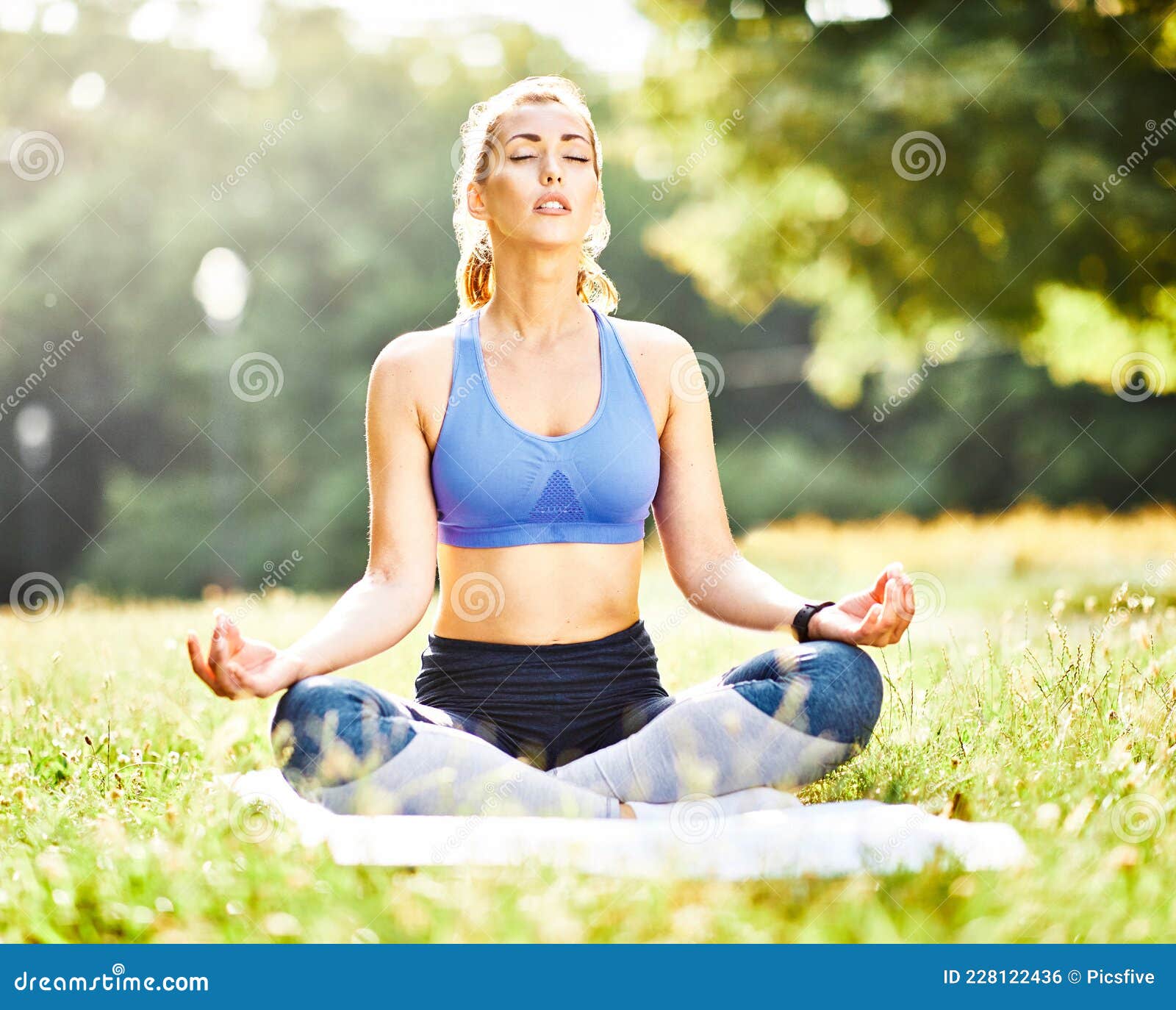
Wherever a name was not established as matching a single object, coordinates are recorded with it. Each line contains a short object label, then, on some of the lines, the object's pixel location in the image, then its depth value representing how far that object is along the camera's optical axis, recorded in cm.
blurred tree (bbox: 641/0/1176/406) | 796
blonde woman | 270
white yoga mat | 232
